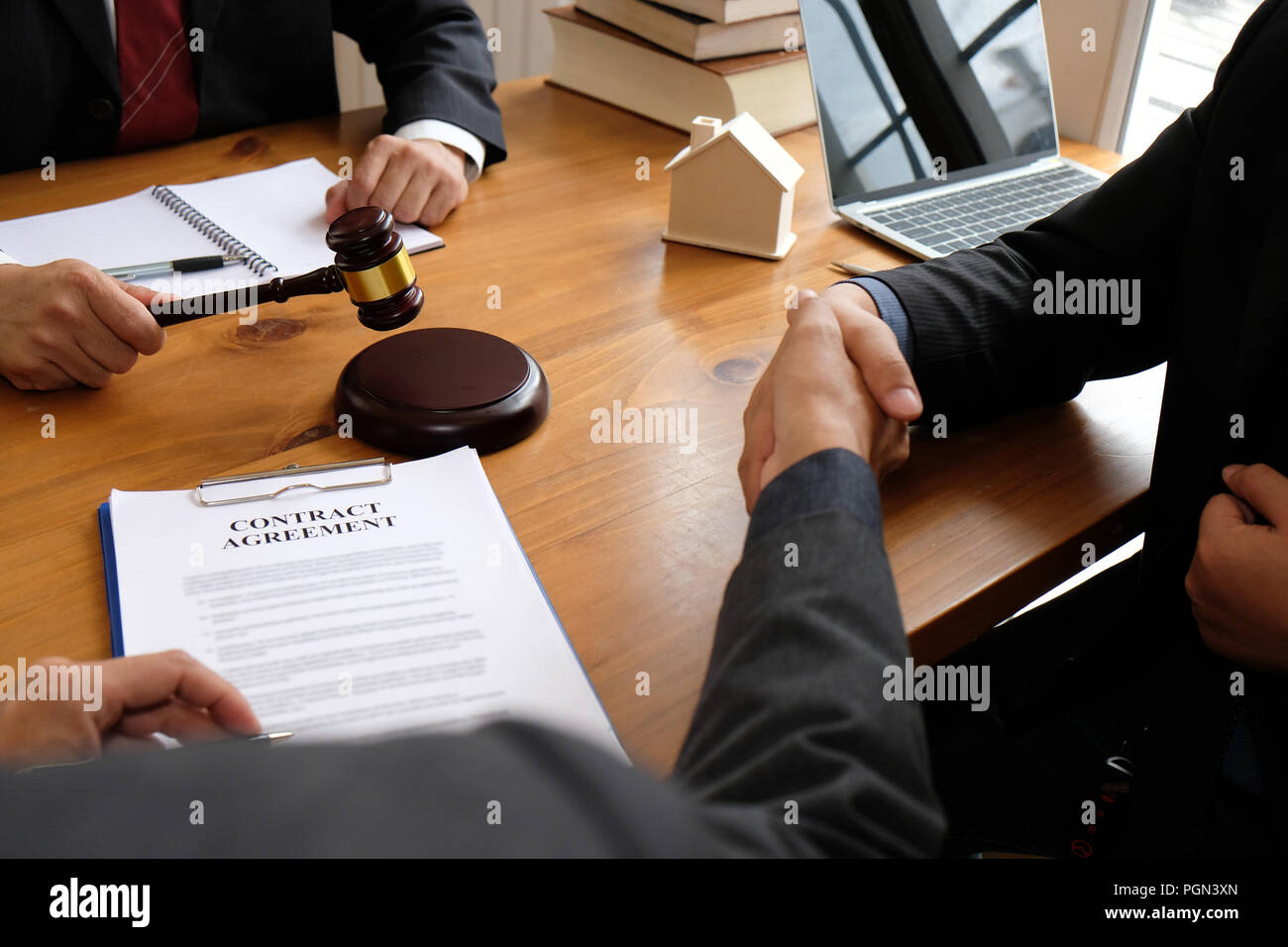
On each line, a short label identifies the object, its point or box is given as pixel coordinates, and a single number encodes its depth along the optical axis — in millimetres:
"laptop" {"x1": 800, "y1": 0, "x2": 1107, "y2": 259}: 1310
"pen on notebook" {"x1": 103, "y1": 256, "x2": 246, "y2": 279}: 1078
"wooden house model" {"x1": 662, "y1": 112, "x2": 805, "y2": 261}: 1227
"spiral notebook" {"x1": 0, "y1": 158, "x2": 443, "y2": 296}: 1132
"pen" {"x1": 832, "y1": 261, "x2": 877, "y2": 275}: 1229
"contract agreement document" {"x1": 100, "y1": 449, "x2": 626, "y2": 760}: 633
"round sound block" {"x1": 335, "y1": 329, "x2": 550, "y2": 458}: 880
